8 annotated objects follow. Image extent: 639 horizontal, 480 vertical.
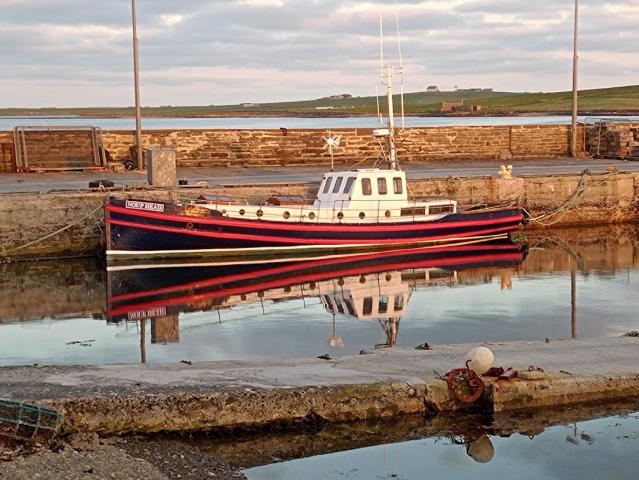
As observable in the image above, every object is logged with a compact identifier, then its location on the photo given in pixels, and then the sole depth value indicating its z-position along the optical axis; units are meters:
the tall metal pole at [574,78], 34.03
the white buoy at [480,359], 11.19
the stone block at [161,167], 24.98
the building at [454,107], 136.55
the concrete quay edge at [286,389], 10.29
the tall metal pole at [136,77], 28.38
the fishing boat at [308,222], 22.67
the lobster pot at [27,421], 9.46
